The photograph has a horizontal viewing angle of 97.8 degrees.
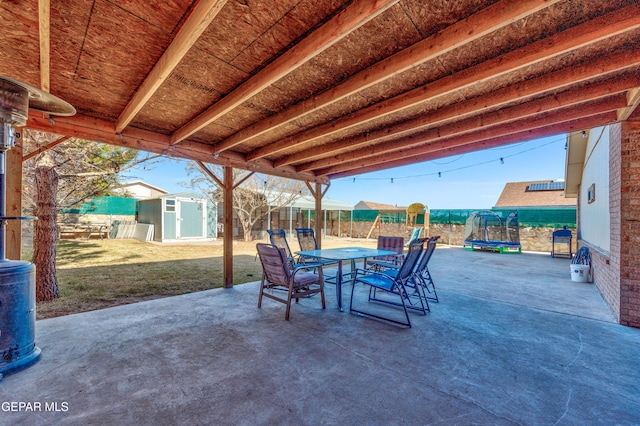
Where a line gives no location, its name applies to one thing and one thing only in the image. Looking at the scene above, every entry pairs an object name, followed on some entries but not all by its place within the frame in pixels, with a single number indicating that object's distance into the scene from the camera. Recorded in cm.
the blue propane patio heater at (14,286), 220
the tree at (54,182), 420
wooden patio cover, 180
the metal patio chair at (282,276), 342
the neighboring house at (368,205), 2689
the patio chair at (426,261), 396
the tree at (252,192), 1264
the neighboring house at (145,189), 2260
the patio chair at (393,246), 534
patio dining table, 390
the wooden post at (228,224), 498
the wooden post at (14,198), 309
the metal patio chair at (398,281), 335
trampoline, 1058
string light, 629
